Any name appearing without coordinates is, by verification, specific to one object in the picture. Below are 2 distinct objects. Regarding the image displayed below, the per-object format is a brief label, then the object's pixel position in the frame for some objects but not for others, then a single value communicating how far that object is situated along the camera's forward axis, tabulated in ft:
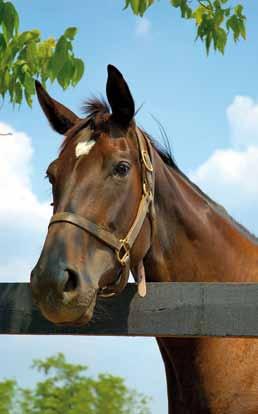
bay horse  10.09
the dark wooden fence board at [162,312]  10.08
